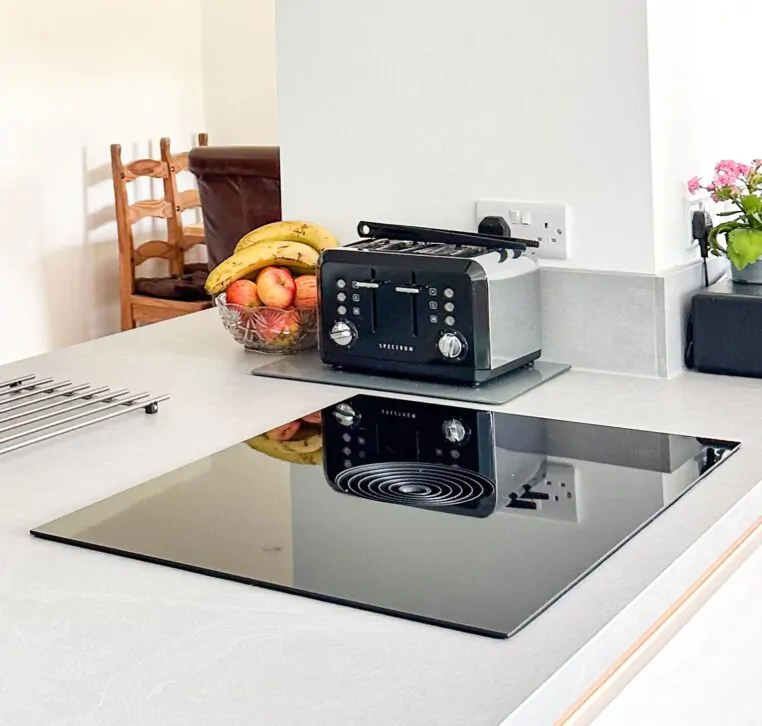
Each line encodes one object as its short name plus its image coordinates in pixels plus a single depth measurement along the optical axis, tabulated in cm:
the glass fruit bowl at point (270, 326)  167
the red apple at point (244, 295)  166
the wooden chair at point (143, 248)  424
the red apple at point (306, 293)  166
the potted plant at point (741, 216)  154
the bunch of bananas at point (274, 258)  168
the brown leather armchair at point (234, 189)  369
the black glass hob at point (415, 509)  92
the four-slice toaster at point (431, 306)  147
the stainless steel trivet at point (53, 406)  131
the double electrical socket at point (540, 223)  158
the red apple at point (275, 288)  165
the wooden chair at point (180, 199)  448
